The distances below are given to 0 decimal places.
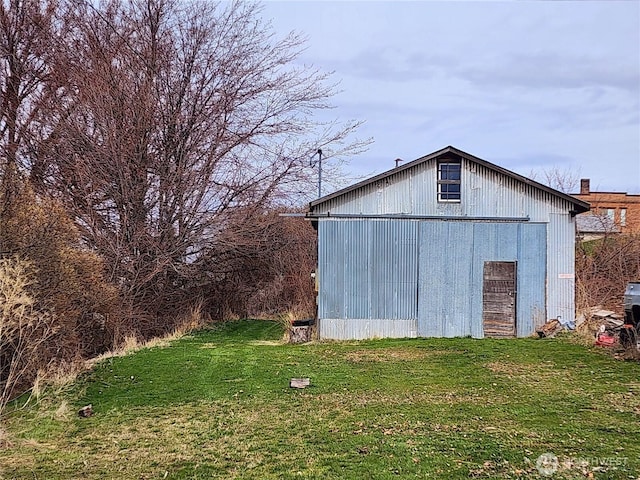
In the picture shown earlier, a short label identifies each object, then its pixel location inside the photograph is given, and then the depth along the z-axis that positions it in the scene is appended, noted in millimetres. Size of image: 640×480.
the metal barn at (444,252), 13648
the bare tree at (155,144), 15828
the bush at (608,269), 16031
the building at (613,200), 35069
